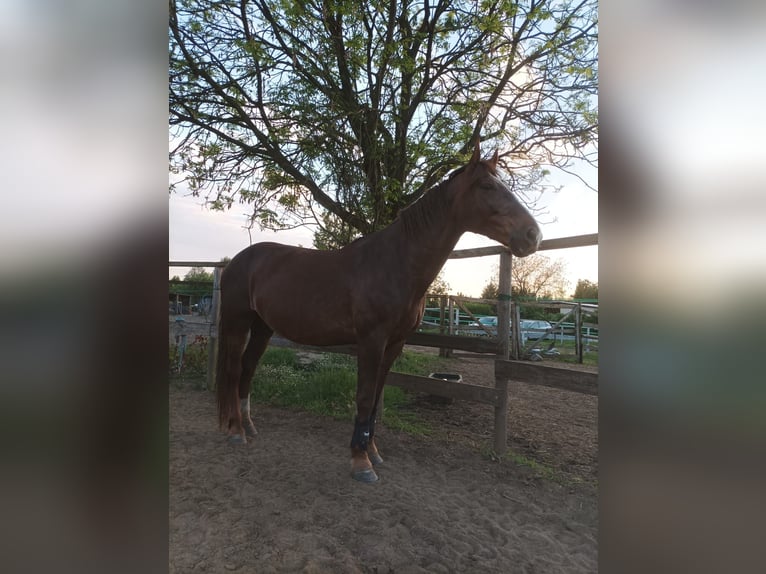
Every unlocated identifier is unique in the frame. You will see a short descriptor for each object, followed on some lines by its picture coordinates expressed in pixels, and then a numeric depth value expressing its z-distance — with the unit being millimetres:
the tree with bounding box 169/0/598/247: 3447
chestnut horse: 2377
